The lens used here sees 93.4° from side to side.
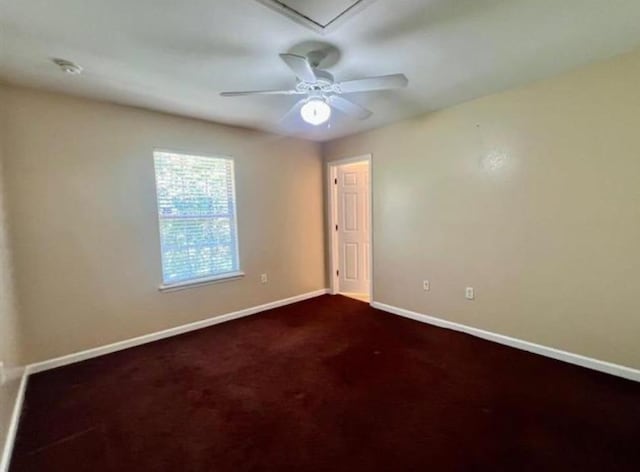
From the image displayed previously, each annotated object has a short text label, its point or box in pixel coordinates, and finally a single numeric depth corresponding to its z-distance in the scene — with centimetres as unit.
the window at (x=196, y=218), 322
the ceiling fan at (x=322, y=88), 184
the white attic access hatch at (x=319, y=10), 152
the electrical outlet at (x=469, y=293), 312
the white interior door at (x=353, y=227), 468
